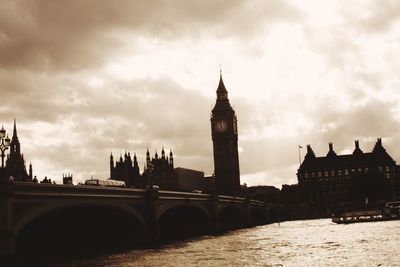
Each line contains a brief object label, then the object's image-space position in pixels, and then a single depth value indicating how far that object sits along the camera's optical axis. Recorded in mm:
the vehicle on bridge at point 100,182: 63844
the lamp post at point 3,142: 30188
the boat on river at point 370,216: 94688
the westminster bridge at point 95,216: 38375
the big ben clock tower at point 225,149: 183500
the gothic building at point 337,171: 174125
